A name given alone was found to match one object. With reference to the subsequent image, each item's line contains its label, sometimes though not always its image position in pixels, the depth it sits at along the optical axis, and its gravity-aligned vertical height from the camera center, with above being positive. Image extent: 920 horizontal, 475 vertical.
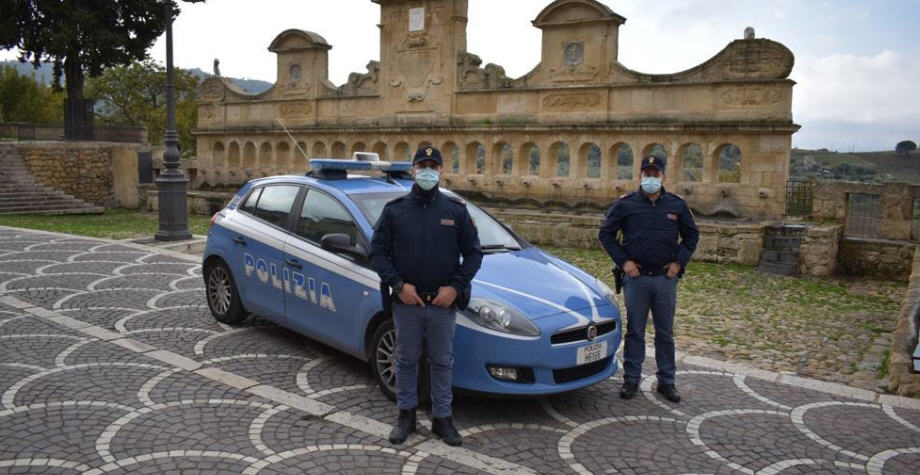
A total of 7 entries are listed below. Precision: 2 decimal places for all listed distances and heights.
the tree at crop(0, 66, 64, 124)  50.16 +4.36
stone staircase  22.89 -1.11
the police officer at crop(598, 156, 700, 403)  5.73 -0.63
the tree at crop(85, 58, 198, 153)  48.94 +4.83
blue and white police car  5.06 -0.97
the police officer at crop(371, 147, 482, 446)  4.67 -0.66
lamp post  14.59 -0.50
